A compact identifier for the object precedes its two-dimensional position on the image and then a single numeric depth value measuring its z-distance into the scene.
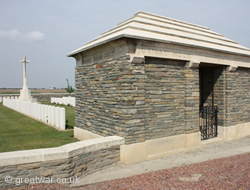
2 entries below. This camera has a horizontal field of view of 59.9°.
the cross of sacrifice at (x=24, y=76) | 22.47
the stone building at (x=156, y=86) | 6.04
